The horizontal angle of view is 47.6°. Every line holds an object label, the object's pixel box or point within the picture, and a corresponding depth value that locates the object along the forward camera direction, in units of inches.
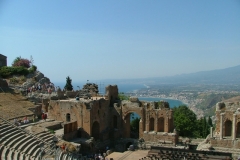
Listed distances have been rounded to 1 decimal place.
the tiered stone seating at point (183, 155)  1126.4
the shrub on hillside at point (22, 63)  2480.3
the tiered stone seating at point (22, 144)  875.4
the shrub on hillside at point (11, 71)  2128.4
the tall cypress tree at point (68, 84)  2174.0
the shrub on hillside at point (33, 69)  2336.4
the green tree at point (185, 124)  1775.3
